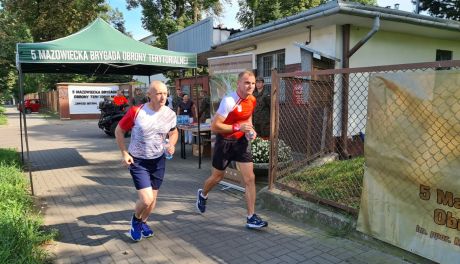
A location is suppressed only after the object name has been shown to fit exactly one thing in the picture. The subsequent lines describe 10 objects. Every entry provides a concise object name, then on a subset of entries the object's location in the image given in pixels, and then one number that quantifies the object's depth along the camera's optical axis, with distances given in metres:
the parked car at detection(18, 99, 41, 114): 37.19
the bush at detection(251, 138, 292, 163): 6.45
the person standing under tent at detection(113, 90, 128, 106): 15.76
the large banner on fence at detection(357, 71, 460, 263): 3.10
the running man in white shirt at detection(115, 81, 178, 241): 3.92
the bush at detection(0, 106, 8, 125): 22.95
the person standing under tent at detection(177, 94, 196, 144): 11.05
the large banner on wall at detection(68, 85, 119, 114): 25.06
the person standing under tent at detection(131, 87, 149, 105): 17.27
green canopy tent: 6.80
